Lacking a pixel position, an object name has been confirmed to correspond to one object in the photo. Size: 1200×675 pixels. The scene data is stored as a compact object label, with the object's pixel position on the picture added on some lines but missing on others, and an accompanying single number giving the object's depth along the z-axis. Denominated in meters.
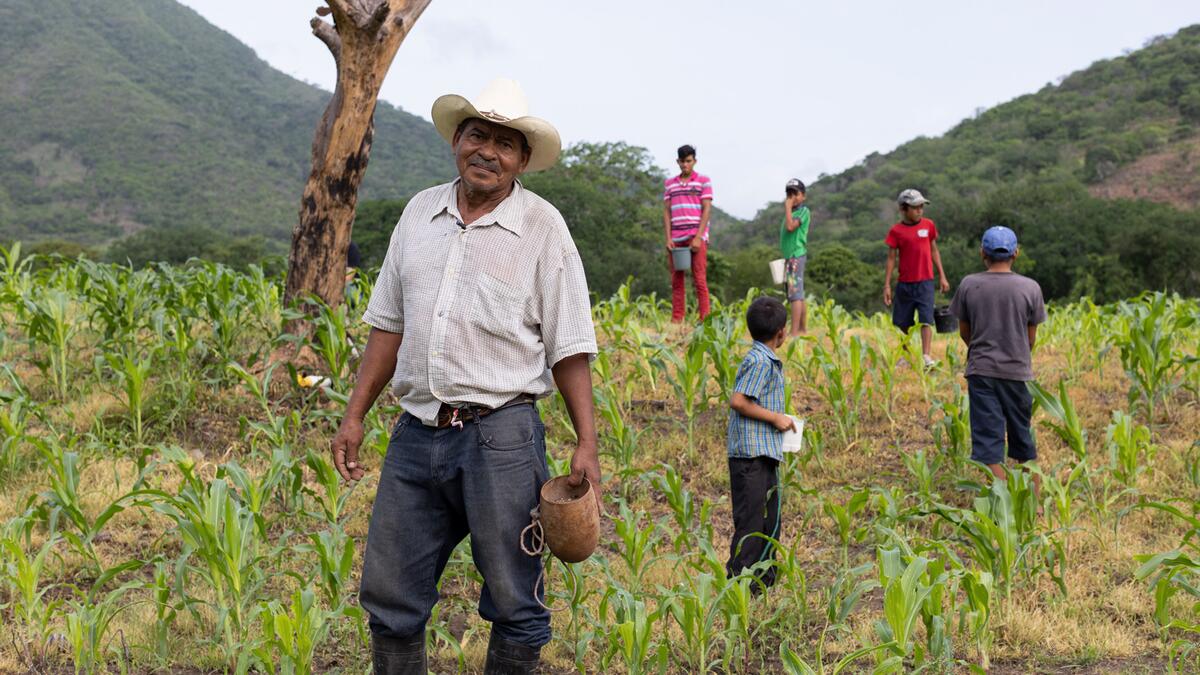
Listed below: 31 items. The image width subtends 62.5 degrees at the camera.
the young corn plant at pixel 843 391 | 5.99
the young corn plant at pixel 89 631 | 3.16
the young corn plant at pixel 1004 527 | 3.83
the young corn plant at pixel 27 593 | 3.47
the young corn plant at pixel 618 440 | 5.43
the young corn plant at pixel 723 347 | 5.86
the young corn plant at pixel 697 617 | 3.33
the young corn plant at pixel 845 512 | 4.00
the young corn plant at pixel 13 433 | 4.96
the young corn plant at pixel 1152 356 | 6.13
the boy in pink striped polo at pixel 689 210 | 7.91
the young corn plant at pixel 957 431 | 5.27
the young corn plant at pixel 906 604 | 3.09
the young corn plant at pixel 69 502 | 3.84
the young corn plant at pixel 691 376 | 5.79
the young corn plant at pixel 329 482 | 4.34
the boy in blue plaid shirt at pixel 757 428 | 3.88
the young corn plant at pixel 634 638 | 3.18
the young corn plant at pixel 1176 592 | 3.21
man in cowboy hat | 2.49
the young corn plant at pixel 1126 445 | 5.04
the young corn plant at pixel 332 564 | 3.47
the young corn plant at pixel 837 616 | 2.97
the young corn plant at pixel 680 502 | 4.18
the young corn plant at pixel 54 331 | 6.16
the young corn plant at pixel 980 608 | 3.39
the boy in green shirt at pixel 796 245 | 7.93
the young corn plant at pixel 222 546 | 3.40
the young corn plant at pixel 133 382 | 5.57
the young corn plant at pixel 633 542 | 3.91
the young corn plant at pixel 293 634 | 2.98
